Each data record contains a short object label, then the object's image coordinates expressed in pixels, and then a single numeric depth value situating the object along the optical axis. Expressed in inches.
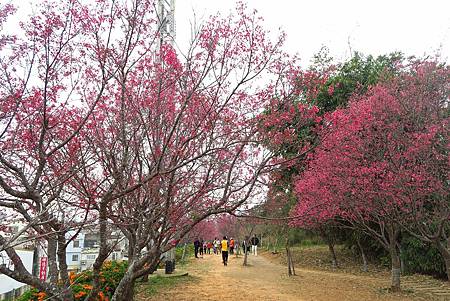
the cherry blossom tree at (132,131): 173.3
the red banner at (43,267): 360.8
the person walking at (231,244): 1071.0
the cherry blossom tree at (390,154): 316.8
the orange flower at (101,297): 245.4
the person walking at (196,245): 997.9
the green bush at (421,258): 547.8
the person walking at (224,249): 701.7
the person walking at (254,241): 999.3
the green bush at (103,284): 242.7
